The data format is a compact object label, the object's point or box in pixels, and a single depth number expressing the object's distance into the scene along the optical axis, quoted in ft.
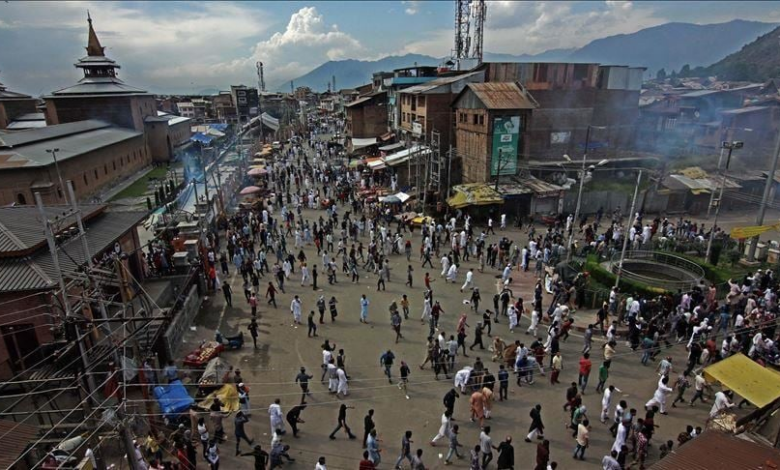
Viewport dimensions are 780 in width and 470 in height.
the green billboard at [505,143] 99.50
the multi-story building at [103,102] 151.53
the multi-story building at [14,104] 163.71
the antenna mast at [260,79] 283.57
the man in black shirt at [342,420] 36.10
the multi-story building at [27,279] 40.47
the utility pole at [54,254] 28.14
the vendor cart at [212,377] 41.13
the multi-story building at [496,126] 99.19
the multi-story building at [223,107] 301.22
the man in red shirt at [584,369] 40.19
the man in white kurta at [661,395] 37.90
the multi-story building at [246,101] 239.09
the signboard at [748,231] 67.51
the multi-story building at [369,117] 172.86
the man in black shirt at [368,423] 34.27
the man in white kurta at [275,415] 35.68
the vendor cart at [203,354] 46.01
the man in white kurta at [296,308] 54.24
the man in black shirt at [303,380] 40.11
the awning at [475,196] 90.53
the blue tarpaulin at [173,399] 36.68
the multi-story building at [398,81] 154.10
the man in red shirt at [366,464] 30.48
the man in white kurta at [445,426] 34.63
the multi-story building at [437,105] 117.50
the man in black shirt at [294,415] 36.70
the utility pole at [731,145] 63.82
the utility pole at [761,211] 68.85
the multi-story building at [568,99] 116.57
